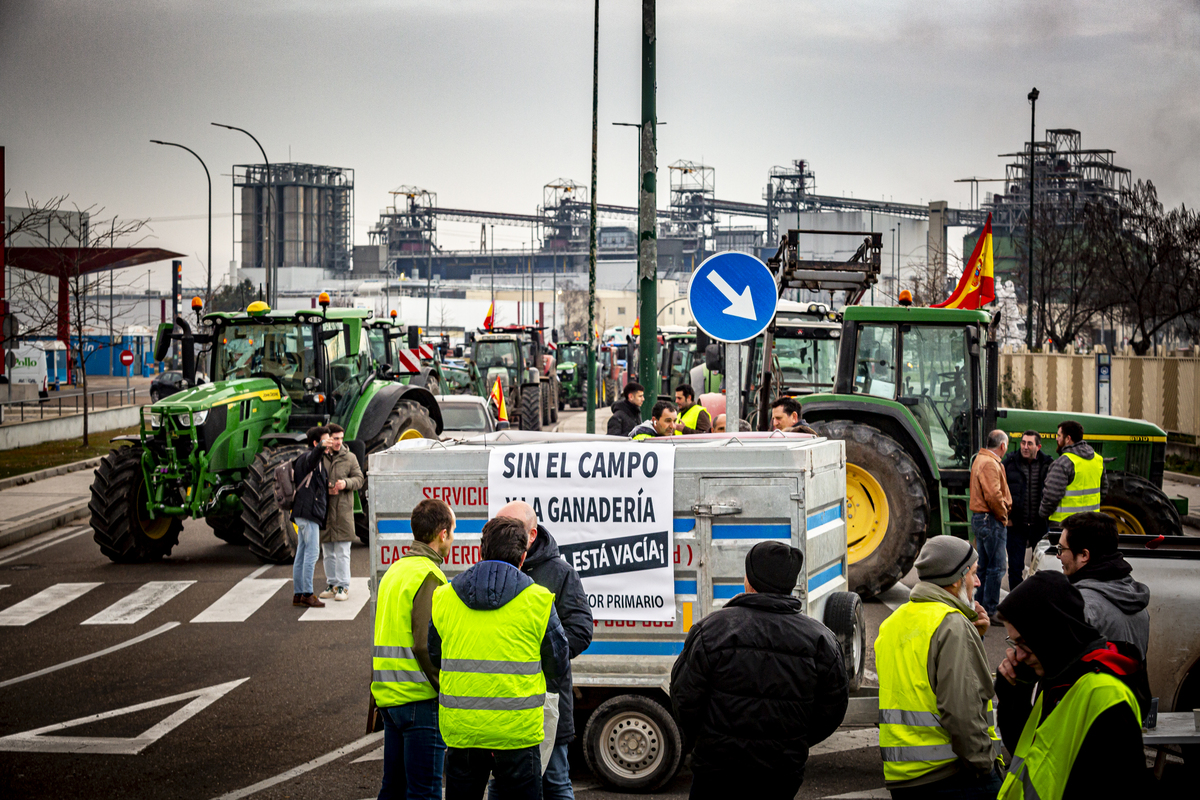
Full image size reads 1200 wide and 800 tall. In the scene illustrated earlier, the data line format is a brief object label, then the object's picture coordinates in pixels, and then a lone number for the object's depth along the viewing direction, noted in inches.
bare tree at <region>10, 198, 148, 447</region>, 1104.7
